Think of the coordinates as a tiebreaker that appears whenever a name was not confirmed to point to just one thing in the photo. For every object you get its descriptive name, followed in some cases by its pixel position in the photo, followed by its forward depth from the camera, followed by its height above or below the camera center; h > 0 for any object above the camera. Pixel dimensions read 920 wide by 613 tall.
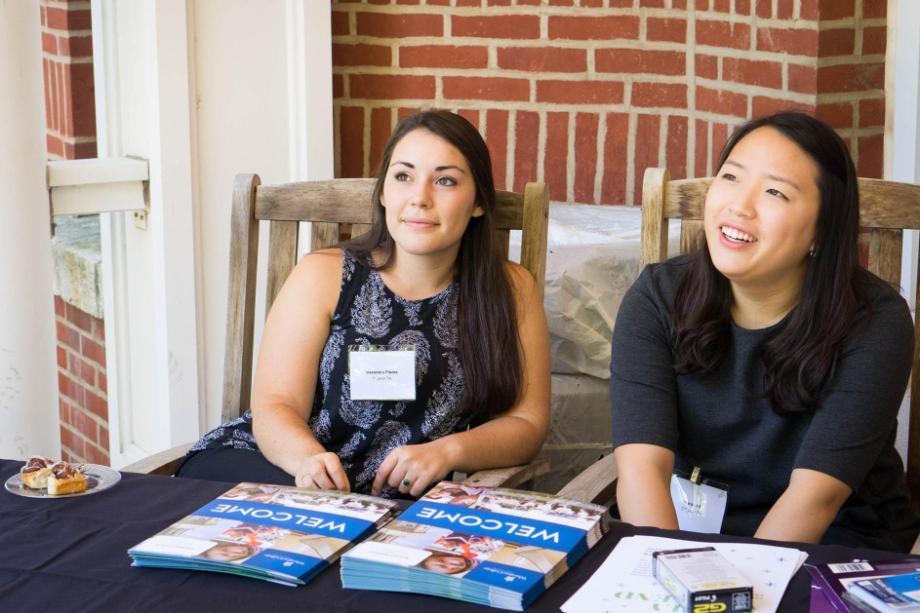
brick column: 3.52 -0.42
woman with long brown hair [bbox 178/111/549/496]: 2.19 -0.38
